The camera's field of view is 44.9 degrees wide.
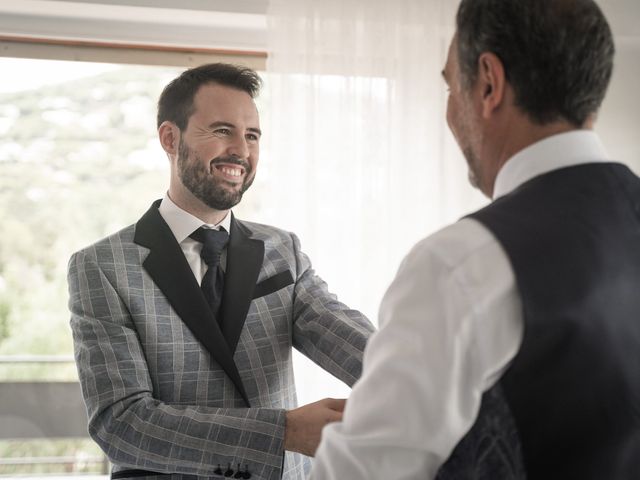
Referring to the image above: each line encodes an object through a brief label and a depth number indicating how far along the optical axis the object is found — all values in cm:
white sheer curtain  333
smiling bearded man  153
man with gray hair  81
